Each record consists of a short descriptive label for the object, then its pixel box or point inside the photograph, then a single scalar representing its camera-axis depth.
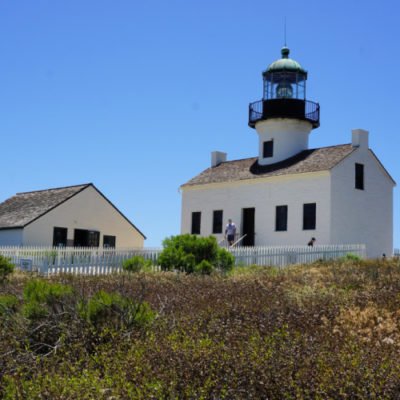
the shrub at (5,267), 15.89
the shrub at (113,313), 7.44
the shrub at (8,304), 8.09
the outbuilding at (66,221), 30.75
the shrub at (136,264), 18.83
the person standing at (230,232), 29.38
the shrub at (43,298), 7.73
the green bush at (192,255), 18.44
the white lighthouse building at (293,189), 28.30
